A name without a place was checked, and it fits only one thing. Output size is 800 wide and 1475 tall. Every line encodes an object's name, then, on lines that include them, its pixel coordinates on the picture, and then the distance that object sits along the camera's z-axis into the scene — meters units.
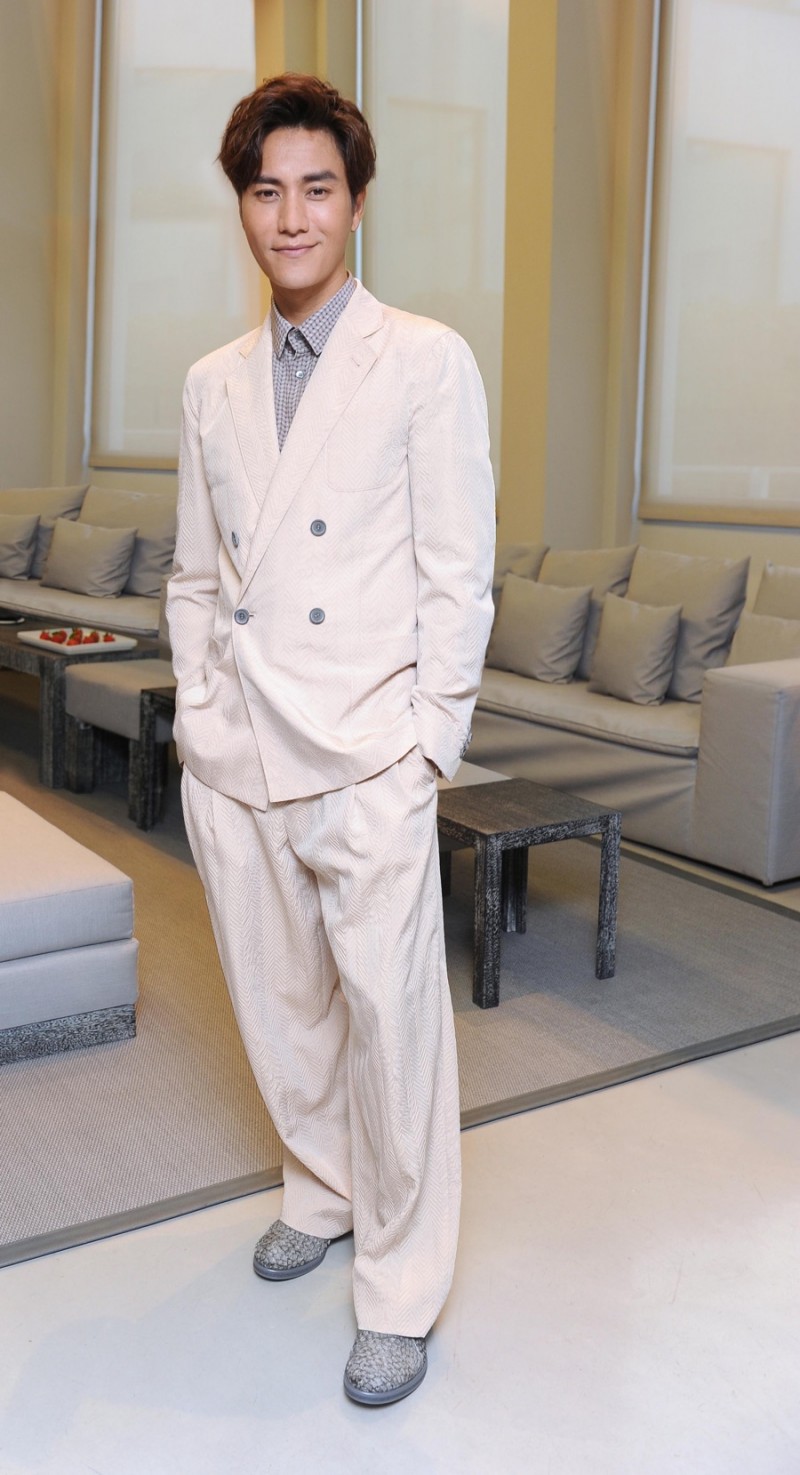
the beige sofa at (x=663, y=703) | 4.04
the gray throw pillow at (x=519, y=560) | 5.59
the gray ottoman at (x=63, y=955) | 2.82
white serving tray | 5.28
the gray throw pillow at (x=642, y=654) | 4.76
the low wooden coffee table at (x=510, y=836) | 3.17
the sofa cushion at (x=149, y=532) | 7.48
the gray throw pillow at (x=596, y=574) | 5.24
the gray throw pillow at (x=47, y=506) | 8.13
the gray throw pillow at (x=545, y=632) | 5.19
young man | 1.72
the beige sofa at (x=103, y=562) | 7.13
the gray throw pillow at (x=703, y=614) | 4.78
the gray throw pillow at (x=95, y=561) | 7.42
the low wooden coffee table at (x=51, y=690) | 5.19
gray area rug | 2.38
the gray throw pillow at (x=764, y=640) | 4.40
